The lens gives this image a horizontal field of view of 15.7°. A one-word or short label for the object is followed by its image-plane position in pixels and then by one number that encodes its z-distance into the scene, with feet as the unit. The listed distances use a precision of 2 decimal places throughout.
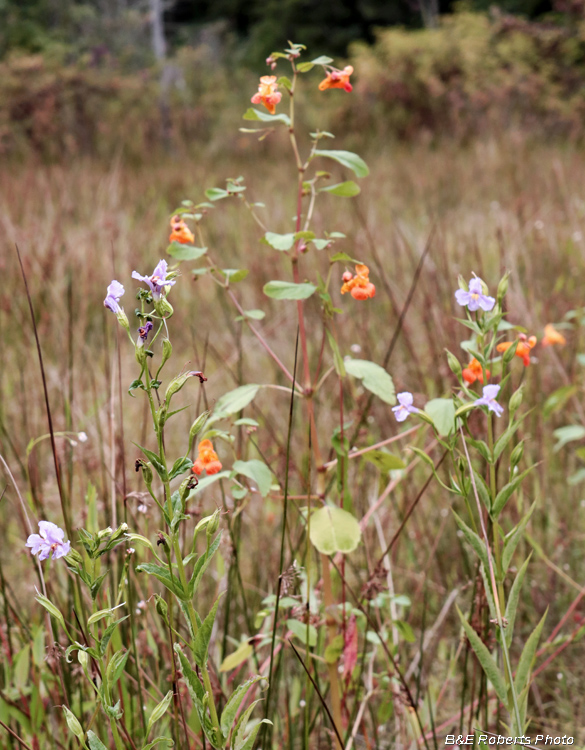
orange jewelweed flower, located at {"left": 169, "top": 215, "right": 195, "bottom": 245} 4.82
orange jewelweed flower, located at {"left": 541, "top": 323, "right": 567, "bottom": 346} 5.55
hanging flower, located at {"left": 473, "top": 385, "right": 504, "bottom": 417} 4.27
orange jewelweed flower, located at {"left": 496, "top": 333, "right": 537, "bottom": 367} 4.50
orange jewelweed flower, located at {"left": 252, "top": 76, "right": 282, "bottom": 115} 4.70
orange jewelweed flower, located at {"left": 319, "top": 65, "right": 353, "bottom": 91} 4.76
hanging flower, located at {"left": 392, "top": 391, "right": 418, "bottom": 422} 4.40
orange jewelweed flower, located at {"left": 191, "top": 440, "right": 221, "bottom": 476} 4.57
